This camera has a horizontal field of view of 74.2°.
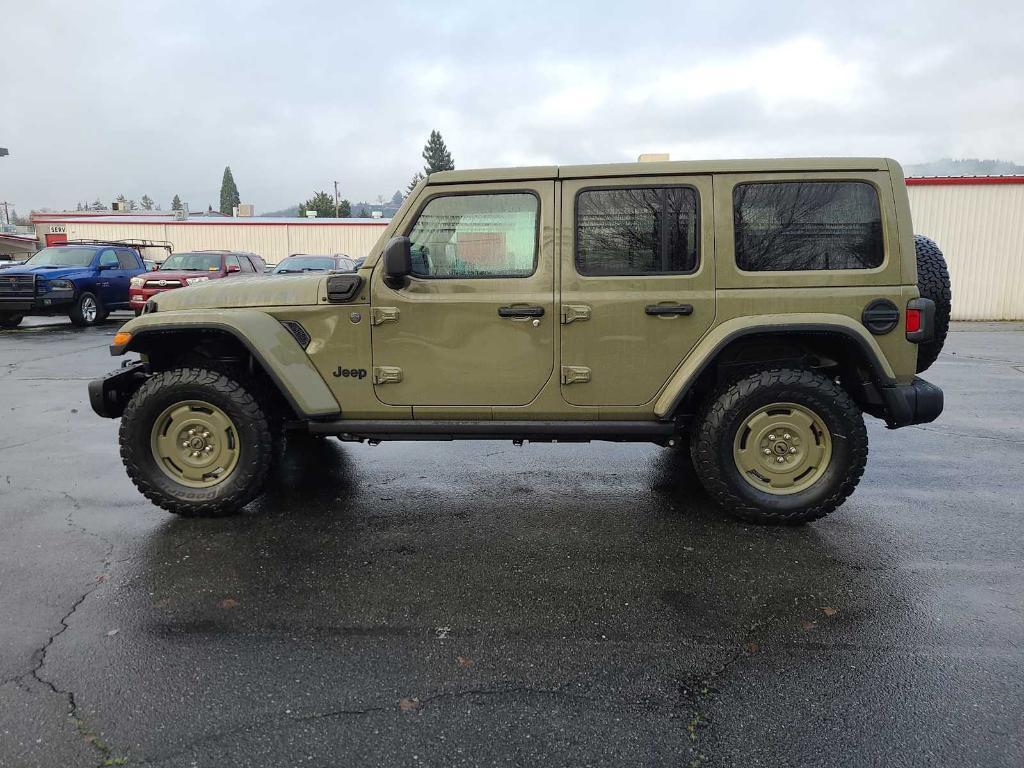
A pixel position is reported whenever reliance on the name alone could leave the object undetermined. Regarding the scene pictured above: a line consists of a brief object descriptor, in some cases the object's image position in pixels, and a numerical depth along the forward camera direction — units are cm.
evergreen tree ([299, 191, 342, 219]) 7800
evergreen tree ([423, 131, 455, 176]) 9025
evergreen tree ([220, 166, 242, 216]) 12144
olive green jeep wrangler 384
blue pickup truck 1412
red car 1366
